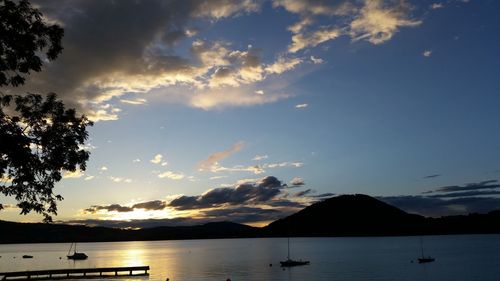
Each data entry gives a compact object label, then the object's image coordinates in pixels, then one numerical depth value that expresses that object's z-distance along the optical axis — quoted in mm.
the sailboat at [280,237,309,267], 150250
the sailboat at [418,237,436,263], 165125
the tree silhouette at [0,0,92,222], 17672
